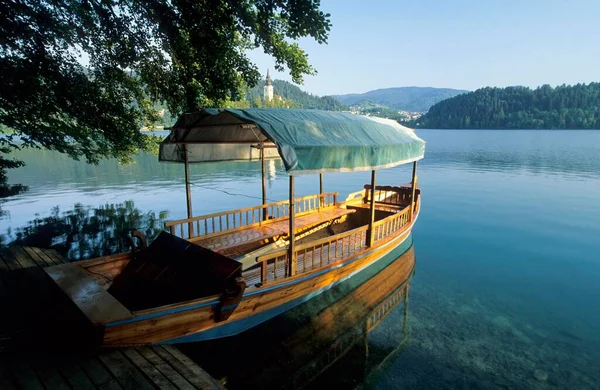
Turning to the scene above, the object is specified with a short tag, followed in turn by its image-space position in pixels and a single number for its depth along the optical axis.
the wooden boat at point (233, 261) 4.59
